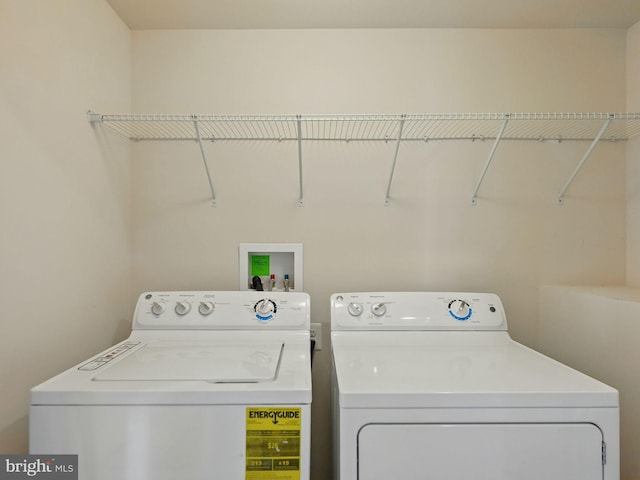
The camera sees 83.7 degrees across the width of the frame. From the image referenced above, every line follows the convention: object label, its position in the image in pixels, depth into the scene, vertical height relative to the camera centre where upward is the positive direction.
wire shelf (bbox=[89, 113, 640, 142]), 1.80 +0.56
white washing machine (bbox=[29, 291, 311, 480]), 0.92 -0.49
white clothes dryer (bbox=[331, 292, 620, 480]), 0.95 -0.52
